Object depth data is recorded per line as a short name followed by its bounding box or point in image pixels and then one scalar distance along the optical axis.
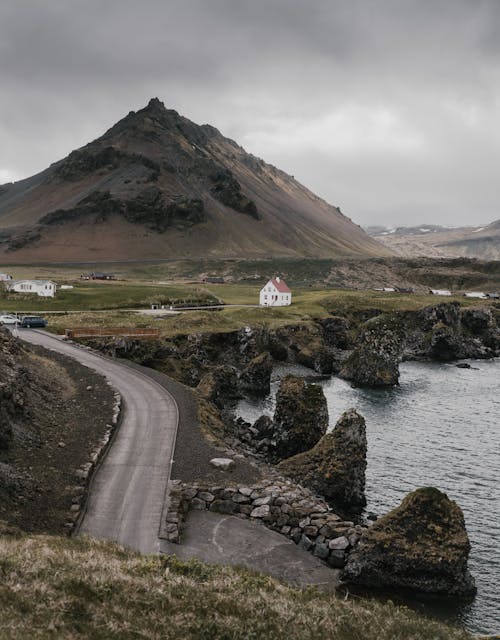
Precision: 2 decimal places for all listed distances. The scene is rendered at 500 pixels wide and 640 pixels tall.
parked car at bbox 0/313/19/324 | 82.06
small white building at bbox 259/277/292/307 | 126.62
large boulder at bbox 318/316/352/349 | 110.12
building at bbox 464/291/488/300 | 180.68
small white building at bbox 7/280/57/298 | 114.00
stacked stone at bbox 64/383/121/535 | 27.74
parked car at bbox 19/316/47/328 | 81.94
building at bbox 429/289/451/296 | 187.36
